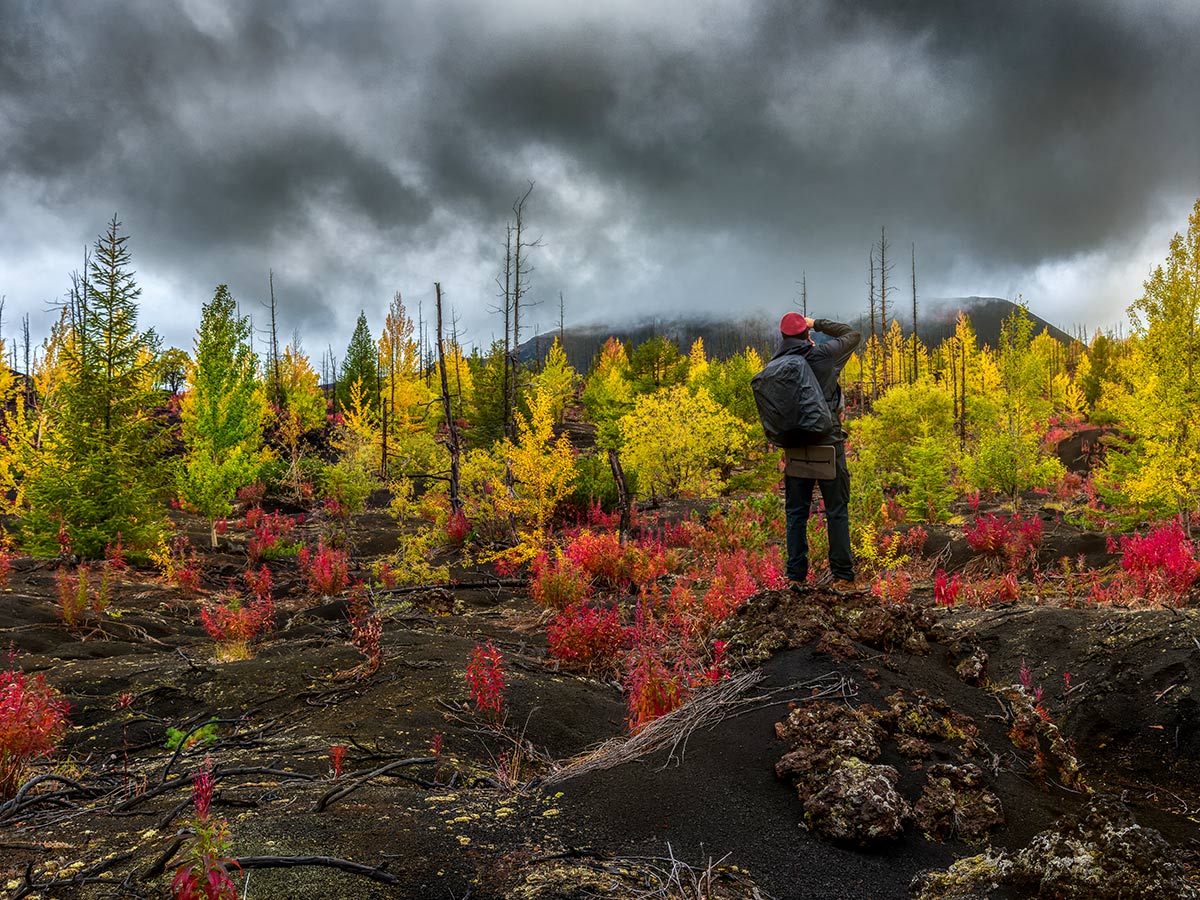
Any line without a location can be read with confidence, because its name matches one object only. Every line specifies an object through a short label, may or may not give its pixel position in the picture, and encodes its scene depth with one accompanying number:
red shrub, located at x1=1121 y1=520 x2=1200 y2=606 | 5.39
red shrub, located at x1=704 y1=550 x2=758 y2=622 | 5.78
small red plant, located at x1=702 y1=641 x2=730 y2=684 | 3.77
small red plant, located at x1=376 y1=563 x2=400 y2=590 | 9.10
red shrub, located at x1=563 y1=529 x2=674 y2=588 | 8.98
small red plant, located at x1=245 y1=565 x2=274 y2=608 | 7.31
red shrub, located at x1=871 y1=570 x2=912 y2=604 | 6.24
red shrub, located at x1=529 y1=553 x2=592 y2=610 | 7.90
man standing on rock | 5.02
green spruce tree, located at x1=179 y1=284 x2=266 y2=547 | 12.77
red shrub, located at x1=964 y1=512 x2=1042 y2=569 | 9.05
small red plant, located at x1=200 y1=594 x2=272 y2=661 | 6.00
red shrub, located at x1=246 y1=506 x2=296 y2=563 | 12.04
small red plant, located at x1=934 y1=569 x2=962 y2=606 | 6.25
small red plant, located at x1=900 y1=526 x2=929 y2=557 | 10.52
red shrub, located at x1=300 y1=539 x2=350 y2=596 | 8.84
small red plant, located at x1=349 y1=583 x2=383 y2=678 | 4.98
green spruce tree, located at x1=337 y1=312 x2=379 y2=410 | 34.50
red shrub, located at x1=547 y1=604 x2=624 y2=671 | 5.54
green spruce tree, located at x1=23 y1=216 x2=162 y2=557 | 10.05
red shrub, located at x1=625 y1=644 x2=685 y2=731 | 3.56
